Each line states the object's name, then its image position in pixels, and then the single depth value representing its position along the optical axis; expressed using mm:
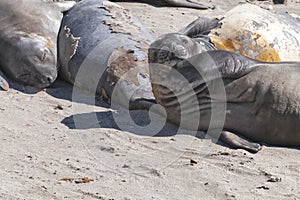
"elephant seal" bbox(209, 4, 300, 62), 12617
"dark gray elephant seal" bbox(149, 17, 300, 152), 10586
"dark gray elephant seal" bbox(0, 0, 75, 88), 13016
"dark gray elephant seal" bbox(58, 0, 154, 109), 12187
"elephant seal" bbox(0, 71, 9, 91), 12580
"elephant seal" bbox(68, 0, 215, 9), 18141
